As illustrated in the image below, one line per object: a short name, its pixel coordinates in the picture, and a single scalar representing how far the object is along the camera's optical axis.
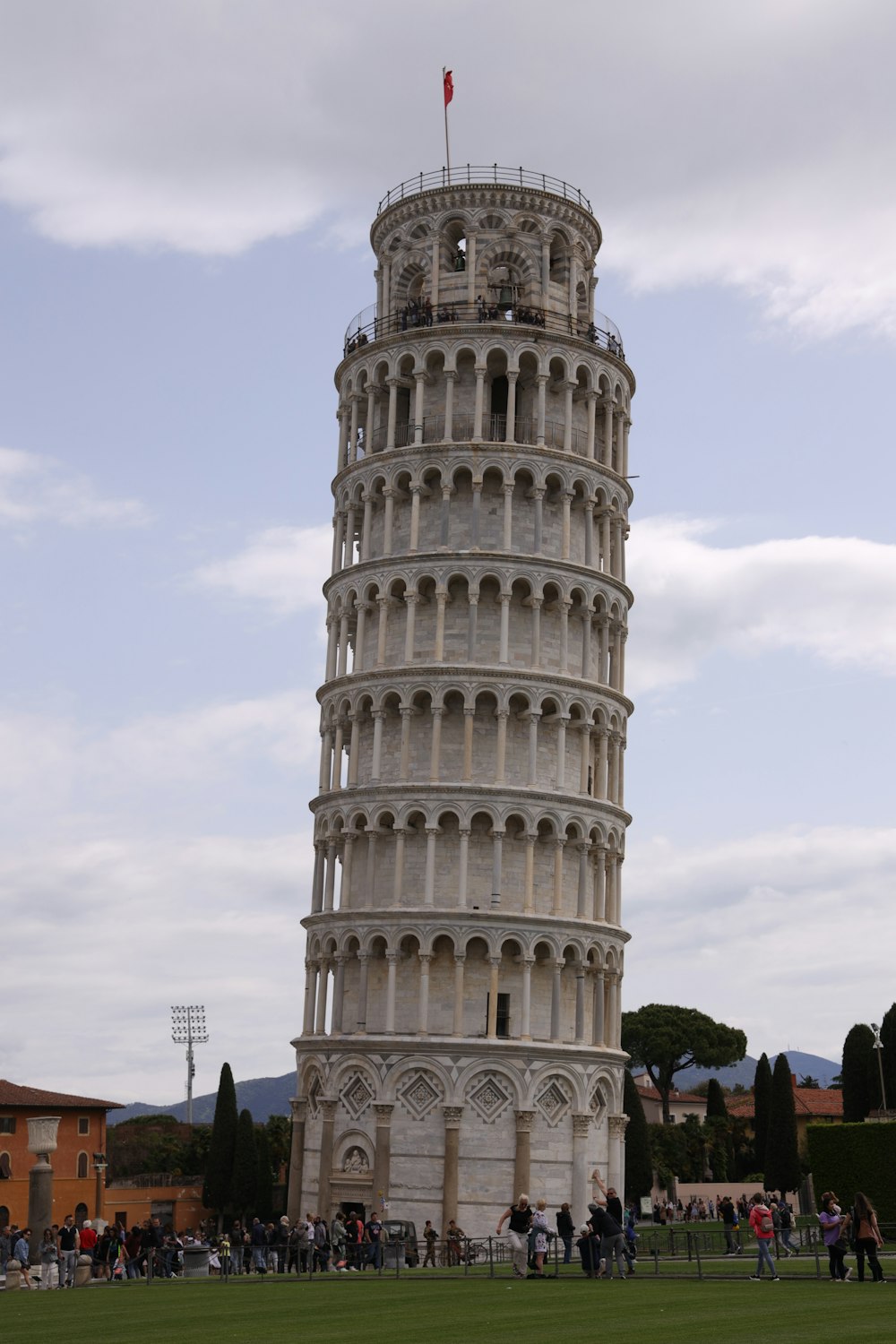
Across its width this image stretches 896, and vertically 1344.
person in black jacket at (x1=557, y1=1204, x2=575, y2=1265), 37.78
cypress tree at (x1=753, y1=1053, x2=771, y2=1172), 94.44
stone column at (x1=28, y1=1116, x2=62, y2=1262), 45.96
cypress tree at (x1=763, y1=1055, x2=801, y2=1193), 86.31
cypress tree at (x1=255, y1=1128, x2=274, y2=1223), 86.47
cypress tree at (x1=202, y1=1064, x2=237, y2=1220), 89.25
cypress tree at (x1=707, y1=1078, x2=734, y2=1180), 104.94
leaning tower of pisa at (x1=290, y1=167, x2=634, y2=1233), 55.62
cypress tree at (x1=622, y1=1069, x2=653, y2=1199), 87.88
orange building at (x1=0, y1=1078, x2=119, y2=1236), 83.81
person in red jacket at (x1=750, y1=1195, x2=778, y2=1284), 31.73
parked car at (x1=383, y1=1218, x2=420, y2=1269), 45.12
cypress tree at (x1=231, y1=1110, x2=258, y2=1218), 88.75
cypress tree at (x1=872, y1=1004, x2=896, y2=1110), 88.31
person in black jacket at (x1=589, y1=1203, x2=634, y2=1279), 33.12
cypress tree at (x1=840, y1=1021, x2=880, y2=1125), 89.94
